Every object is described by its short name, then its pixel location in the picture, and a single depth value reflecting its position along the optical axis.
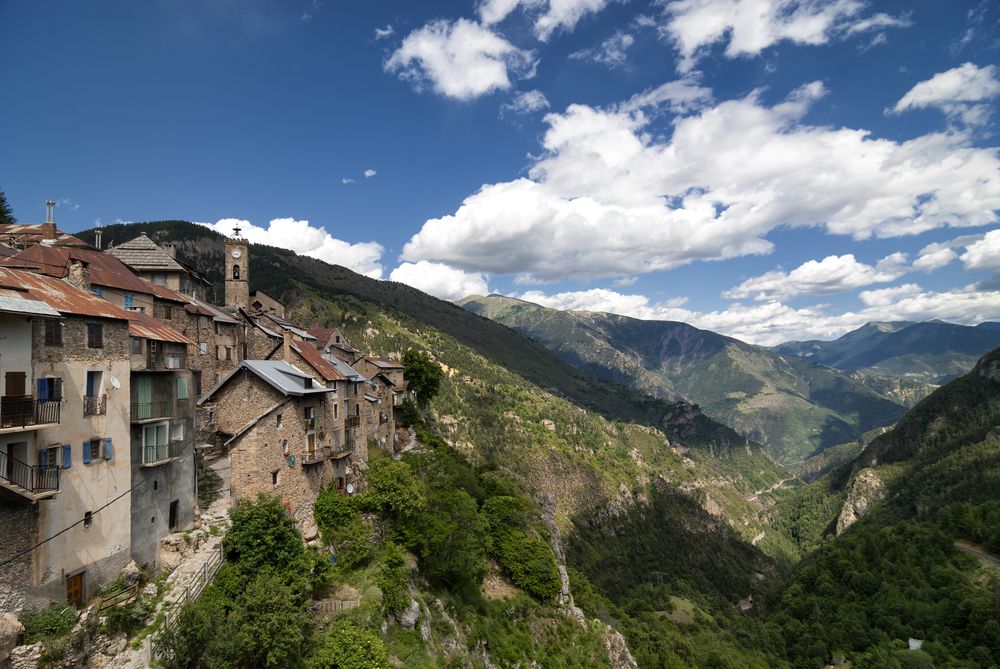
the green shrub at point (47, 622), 17.12
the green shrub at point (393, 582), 29.34
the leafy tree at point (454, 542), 38.00
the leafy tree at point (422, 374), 72.00
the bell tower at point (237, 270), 61.34
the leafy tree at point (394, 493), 35.19
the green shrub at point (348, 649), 22.72
